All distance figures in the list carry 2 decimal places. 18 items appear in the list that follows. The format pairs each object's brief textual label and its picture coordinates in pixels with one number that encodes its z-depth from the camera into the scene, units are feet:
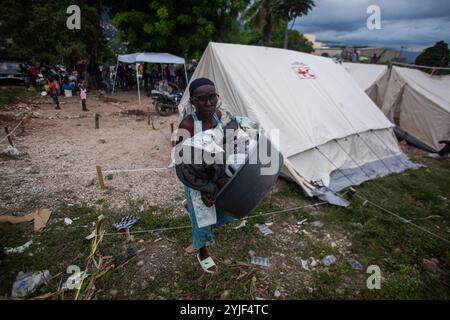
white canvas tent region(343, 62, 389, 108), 22.74
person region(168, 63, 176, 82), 41.83
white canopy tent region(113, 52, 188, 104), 30.99
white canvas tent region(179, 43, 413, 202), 11.69
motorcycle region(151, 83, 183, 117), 25.54
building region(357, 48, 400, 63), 112.98
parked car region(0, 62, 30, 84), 35.24
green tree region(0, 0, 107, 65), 36.01
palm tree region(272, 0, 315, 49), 43.16
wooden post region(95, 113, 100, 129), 19.88
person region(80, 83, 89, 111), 24.99
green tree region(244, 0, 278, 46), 50.34
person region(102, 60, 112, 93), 39.52
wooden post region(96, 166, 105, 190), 10.47
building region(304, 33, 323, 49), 214.48
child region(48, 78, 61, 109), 25.02
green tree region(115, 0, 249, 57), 32.99
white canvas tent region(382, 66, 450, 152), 18.24
